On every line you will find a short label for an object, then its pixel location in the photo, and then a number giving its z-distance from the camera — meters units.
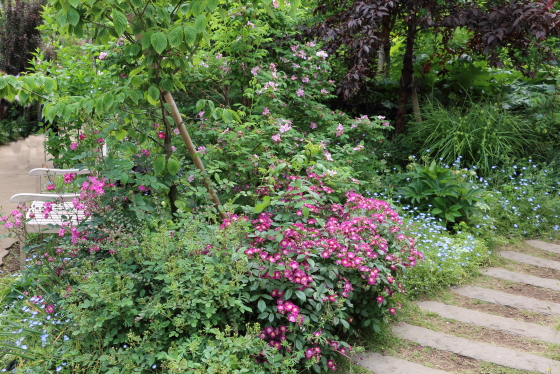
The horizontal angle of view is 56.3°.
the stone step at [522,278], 3.71
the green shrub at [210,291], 2.42
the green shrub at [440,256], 3.58
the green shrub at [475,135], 5.30
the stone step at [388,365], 2.68
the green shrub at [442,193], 4.46
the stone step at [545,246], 4.32
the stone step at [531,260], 4.04
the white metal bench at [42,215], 3.15
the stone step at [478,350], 2.74
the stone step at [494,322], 3.05
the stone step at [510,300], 3.38
